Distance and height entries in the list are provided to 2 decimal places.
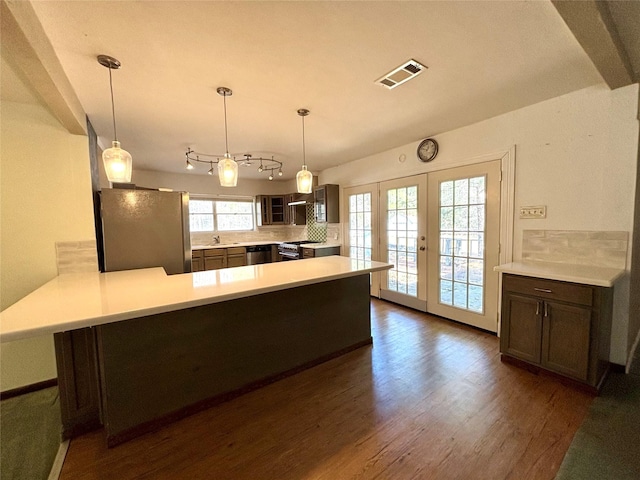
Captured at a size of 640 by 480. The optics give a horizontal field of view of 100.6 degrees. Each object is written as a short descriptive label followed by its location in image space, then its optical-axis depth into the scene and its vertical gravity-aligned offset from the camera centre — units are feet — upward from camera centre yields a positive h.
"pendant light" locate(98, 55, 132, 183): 5.53 +1.42
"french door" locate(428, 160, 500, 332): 9.48 -0.86
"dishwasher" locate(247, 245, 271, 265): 18.31 -2.08
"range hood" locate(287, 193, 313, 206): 17.42 +1.68
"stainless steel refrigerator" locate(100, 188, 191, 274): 8.05 -0.09
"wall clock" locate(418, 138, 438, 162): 10.84 +2.97
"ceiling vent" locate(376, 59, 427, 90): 5.85 +3.44
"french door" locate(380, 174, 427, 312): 11.75 -0.85
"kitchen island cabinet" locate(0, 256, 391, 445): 4.53 -2.47
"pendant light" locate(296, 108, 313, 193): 8.21 +1.40
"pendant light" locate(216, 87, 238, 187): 7.06 +1.51
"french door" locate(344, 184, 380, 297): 14.02 -0.08
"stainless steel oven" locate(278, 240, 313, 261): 16.07 -1.69
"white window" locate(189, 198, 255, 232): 18.15 +0.74
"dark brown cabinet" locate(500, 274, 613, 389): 6.22 -2.73
